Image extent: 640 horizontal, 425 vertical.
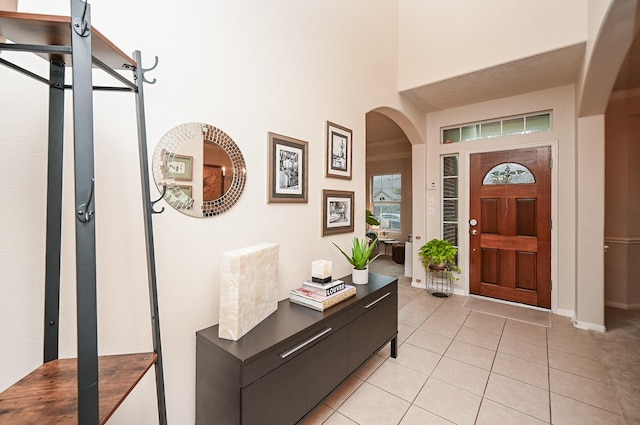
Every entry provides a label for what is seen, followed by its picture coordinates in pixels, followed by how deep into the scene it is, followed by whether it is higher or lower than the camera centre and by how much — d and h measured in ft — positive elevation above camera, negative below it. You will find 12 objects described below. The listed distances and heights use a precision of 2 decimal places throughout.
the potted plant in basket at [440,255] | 13.30 -2.22
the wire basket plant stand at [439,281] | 13.74 -3.75
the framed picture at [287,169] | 6.40 +1.06
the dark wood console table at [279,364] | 4.15 -2.70
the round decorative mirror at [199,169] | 4.74 +0.80
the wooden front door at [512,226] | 11.91 -0.72
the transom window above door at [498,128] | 12.09 +3.97
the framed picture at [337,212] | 7.98 -0.03
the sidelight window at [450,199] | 14.07 +0.60
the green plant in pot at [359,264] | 7.66 -1.51
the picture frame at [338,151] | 8.06 +1.85
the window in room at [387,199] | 25.27 +1.11
